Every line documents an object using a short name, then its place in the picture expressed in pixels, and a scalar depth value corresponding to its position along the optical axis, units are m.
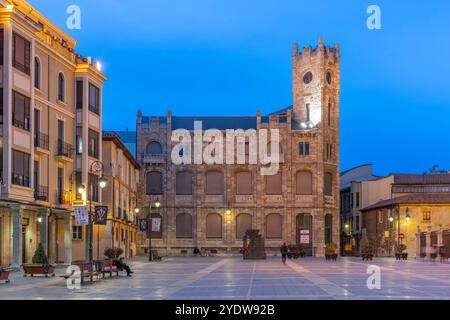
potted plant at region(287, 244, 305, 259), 85.38
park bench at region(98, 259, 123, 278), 38.81
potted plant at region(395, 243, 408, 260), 75.44
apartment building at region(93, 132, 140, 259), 68.00
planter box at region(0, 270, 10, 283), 34.39
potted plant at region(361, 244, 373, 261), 73.50
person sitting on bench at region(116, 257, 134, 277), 40.66
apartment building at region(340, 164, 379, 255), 108.38
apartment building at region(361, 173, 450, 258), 81.75
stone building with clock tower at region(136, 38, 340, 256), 100.19
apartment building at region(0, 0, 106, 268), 46.12
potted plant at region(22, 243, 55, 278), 40.78
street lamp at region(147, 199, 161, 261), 69.19
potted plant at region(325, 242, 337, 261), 77.31
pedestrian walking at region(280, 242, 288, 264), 64.19
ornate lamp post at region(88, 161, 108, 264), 38.37
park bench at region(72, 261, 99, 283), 35.72
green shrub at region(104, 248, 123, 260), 48.25
